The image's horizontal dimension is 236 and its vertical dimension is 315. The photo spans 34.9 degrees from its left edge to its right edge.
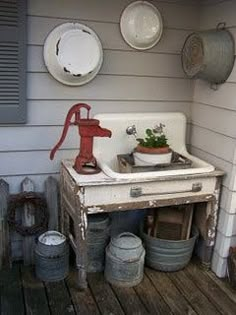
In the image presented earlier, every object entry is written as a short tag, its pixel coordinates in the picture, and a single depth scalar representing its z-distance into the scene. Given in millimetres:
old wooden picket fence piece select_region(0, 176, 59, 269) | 2277
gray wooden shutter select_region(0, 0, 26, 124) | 2051
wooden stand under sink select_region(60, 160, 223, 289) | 2020
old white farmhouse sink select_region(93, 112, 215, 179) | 2350
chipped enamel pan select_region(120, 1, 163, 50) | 2277
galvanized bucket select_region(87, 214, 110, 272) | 2264
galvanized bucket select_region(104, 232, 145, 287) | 2195
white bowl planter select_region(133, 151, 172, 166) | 2203
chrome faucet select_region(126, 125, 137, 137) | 2381
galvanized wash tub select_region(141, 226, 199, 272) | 2322
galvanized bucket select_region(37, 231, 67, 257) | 2201
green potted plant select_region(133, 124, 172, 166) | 2203
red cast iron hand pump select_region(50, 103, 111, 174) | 2082
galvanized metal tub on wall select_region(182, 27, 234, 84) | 2125
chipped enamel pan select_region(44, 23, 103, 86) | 2135
